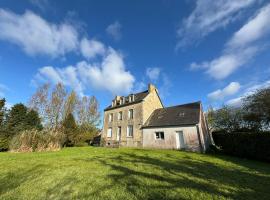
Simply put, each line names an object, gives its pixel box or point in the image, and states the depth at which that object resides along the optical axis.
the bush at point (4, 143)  10.82
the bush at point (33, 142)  9.27
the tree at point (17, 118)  12.64
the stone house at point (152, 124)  10.98
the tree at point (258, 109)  12.28
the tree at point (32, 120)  14.13
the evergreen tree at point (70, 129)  13.92
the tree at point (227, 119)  16.40
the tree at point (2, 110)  12.45
